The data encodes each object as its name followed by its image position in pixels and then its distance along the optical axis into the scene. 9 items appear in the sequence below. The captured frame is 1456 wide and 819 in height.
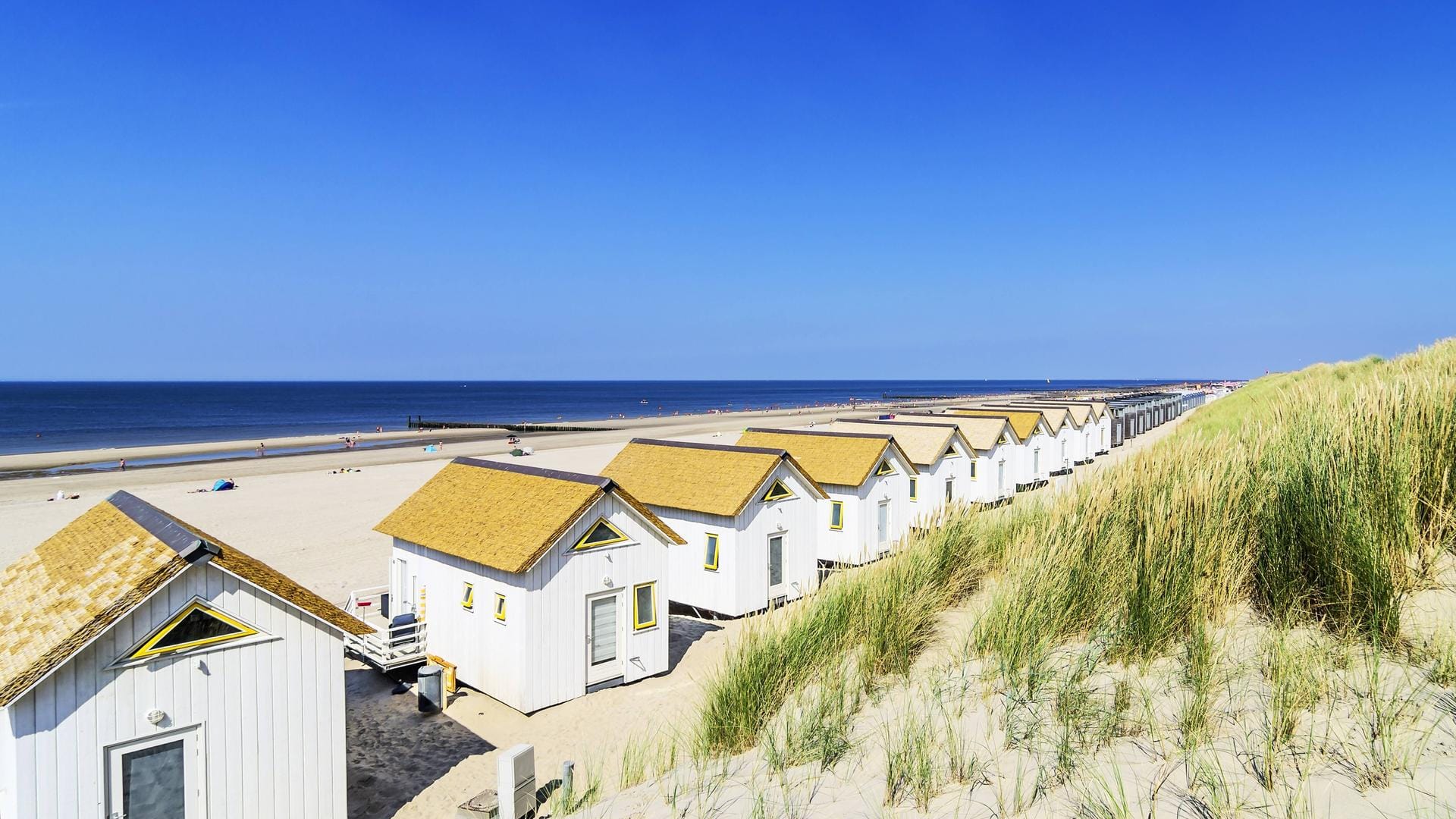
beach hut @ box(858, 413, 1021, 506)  32.53
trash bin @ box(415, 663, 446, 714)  14.43
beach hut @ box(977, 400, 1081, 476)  44.00
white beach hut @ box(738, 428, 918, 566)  24.94
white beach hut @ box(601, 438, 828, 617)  20.12
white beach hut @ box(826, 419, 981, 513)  29.69
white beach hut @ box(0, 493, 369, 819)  8.49
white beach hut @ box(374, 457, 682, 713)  14.52
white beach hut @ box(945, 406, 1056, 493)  39.75
